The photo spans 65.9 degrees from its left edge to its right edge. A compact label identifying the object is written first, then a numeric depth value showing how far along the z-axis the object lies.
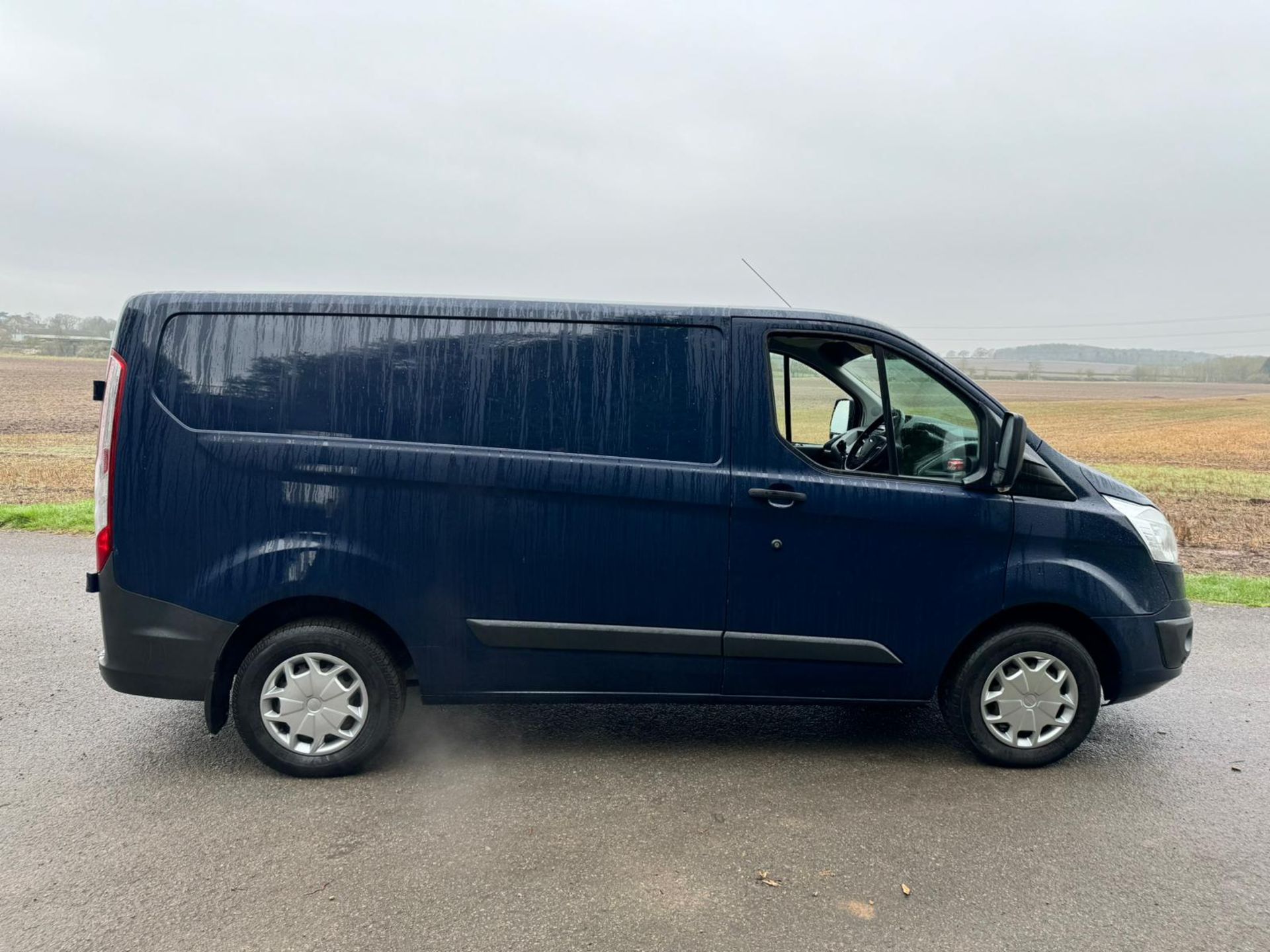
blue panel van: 3.83
